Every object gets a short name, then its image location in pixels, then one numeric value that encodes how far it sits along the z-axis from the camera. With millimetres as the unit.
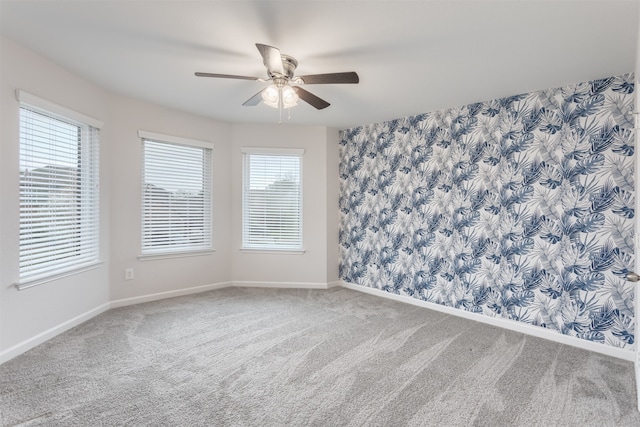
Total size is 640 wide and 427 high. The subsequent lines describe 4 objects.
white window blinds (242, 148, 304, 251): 4762
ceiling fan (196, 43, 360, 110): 2127
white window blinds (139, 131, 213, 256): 4008
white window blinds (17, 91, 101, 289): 2674
